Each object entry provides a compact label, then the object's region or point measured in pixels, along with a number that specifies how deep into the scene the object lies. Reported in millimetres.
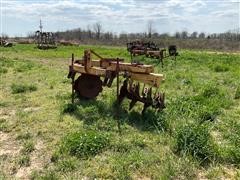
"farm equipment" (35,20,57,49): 23240
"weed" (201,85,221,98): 5098
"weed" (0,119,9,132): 3671
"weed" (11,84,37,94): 5622
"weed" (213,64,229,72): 8971
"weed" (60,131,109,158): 2877
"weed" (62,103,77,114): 4245
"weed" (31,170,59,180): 2489
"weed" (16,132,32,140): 3376
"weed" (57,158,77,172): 2635
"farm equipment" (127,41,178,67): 10993
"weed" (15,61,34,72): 8775
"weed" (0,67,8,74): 8339
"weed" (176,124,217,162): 2754
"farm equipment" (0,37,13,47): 23763
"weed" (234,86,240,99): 5189
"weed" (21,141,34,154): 3041
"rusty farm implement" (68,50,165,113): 3828
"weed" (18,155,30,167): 2781
